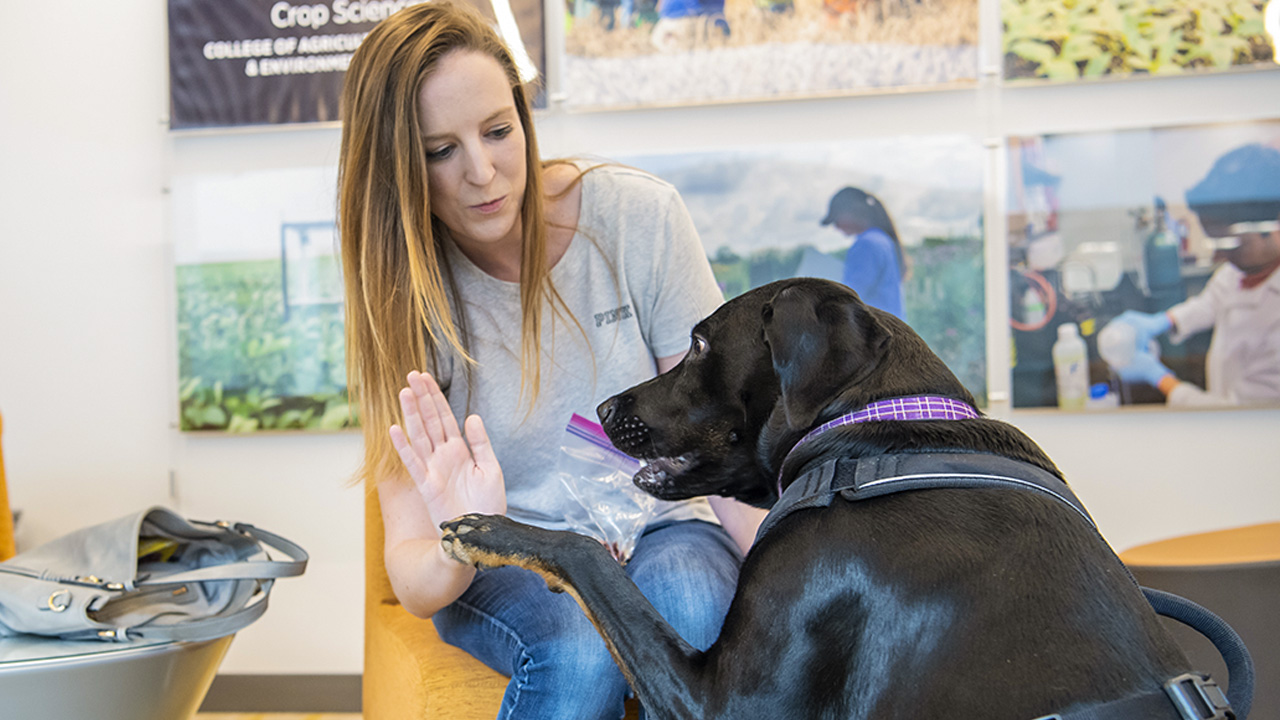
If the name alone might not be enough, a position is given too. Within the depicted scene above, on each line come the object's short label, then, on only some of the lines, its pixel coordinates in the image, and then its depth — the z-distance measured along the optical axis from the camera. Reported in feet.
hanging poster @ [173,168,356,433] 8.62
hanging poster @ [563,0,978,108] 7.89
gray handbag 4.97
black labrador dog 2.60
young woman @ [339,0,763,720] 3.99
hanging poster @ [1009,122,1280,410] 7.79
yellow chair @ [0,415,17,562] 6.35
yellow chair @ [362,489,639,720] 4.31
